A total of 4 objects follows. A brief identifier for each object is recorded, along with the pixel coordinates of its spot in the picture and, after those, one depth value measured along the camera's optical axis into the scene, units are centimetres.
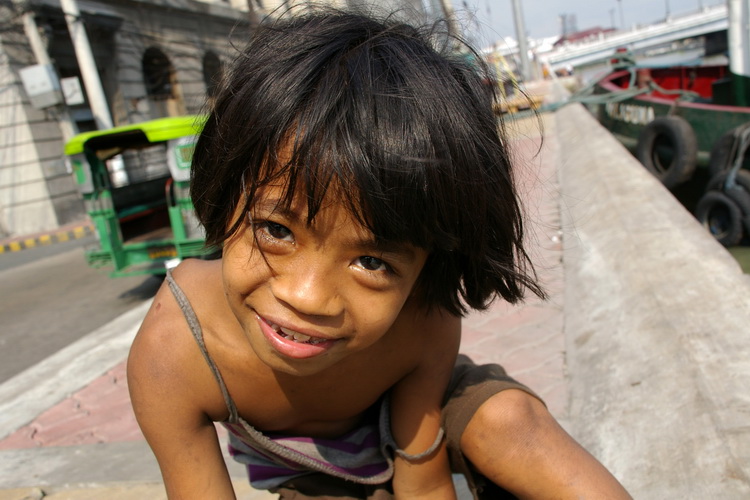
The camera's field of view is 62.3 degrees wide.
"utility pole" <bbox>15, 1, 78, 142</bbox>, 1148
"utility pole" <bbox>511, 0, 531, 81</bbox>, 1911
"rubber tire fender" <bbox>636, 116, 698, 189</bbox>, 725
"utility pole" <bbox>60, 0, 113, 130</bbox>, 1082
